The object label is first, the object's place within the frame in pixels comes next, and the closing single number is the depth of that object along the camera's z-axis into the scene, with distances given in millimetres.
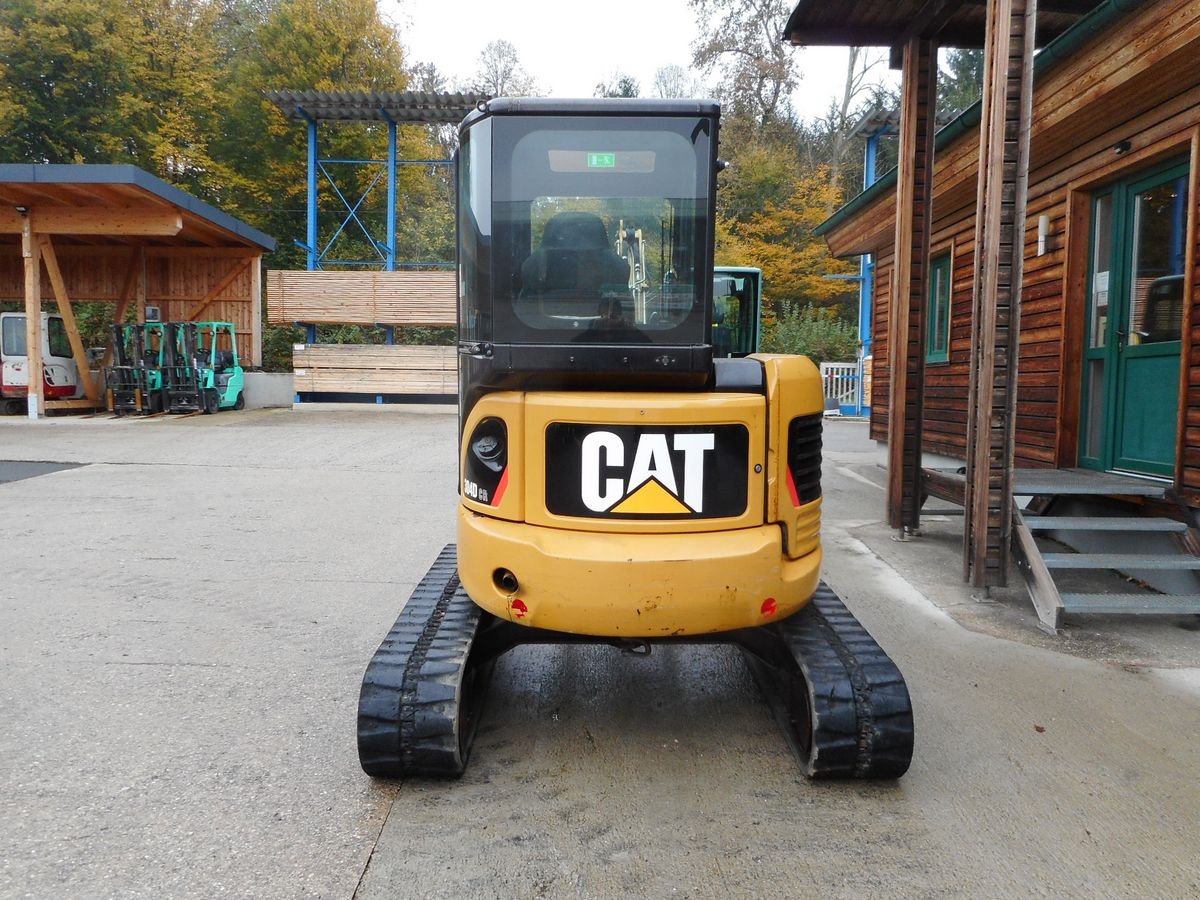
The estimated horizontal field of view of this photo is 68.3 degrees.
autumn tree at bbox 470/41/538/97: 43469
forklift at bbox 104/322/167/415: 20297
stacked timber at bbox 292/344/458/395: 23562
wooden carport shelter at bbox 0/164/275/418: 17531
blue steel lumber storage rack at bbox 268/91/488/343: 22812
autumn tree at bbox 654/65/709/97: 42312
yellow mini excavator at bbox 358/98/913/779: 2992
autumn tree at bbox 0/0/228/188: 33406
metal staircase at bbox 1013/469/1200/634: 4984
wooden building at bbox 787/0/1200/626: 5531
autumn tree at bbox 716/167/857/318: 33531
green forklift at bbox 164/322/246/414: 20703
